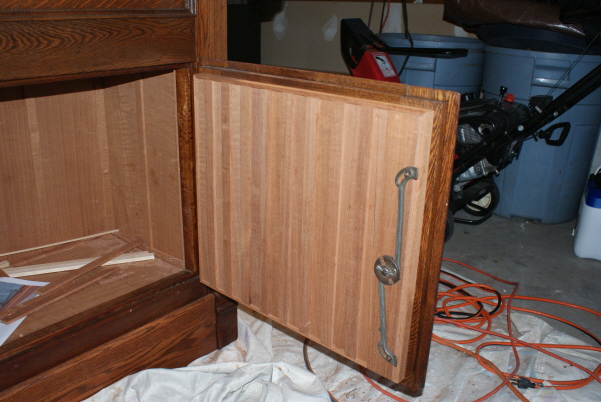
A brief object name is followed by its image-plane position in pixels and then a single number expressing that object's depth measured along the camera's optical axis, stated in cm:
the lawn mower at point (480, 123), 213
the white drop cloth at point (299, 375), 134
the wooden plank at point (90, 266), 136
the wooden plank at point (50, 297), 124
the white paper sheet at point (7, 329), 116
